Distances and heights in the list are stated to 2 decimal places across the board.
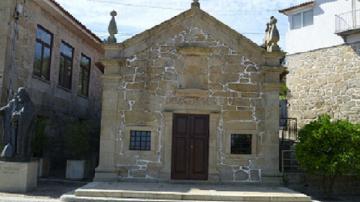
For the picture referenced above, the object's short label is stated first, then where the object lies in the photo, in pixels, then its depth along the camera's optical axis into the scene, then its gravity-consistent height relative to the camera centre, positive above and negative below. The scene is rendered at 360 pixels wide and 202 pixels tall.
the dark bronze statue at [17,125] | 12.32 +0.45
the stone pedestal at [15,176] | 12.12 -1.07
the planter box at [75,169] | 15.52 -1.02
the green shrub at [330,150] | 13.46 -0.01
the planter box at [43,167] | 15.40 -1.01
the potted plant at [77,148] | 15.54 -0.24
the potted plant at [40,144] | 15.63 -0.13
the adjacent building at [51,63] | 14.53 +3.31
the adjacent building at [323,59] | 21.84 +5.11
